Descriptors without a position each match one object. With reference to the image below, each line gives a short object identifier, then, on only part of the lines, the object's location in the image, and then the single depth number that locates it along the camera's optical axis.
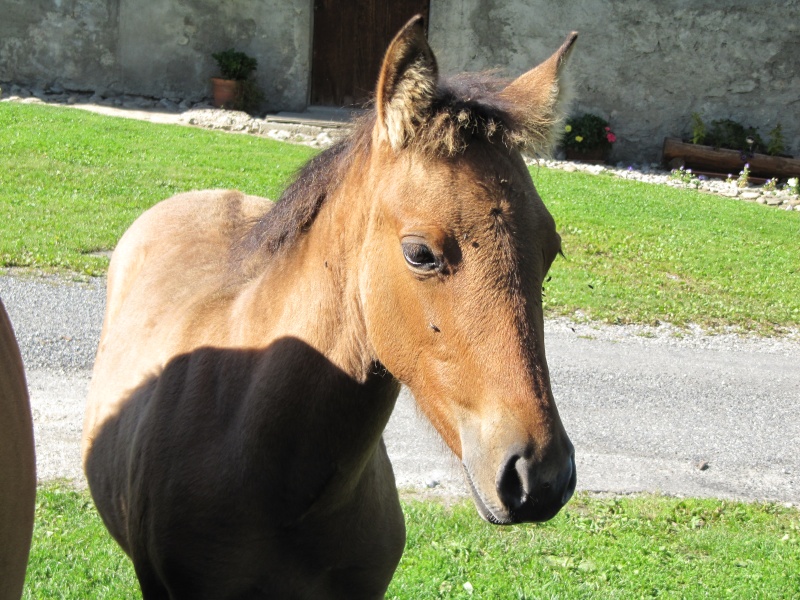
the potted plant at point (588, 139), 15.66
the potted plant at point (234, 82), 15.67
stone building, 15.90
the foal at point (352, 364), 2.04
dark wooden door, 16.39
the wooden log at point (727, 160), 15.51
